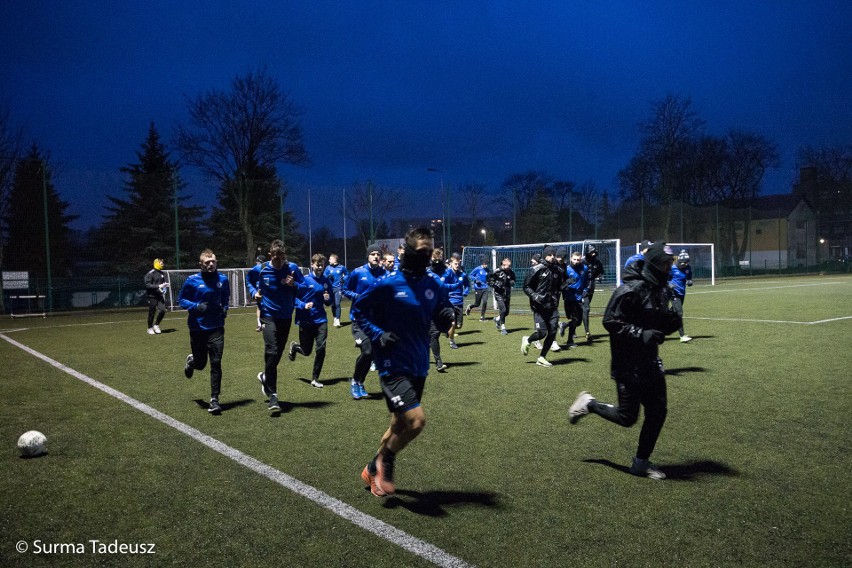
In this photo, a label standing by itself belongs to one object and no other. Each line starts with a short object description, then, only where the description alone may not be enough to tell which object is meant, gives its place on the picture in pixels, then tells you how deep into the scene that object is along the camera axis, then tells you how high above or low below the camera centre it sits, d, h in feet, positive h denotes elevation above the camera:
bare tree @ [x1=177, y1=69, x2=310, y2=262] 144.66 +30.37
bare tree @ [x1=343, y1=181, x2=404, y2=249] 124.57 +11.84
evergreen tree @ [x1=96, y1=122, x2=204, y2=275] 106.32 +8.44
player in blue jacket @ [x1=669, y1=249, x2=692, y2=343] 49.05 -1.32
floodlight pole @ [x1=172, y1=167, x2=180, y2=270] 109.40 +6.54
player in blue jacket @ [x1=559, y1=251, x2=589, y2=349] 46.44 -2.06
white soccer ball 20.93 -5.77
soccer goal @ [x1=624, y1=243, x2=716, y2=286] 185.88 +0.03
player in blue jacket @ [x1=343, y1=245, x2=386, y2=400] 30.32 -0.88
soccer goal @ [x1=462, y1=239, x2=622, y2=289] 105.70 +1.88
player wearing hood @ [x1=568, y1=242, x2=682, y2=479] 17.90 -2.43
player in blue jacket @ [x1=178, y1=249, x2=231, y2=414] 27.71 -1.75
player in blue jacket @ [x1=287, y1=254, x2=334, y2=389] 31.96 -2.67
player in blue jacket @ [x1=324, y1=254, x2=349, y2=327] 56.90 -0.68
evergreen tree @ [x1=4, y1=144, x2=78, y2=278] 95.81 +8.51
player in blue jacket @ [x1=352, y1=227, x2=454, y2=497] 16.34 -1.70
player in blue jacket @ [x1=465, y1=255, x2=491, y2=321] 68.13 -2.00
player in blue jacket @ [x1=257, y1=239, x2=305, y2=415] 27.81 -1.60
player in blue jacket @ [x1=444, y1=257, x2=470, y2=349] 46.26 -1.23
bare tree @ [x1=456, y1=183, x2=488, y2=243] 132.26 +10.92
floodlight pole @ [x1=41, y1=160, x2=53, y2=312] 95.66 +3.12
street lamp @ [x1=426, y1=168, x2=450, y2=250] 129.70 +12.24
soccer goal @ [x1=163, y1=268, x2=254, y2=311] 102.34 -1.96
